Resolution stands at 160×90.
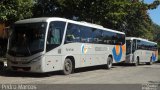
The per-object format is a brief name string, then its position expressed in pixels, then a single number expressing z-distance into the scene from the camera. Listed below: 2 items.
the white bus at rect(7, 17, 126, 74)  10.45
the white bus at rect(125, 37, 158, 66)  19.51
